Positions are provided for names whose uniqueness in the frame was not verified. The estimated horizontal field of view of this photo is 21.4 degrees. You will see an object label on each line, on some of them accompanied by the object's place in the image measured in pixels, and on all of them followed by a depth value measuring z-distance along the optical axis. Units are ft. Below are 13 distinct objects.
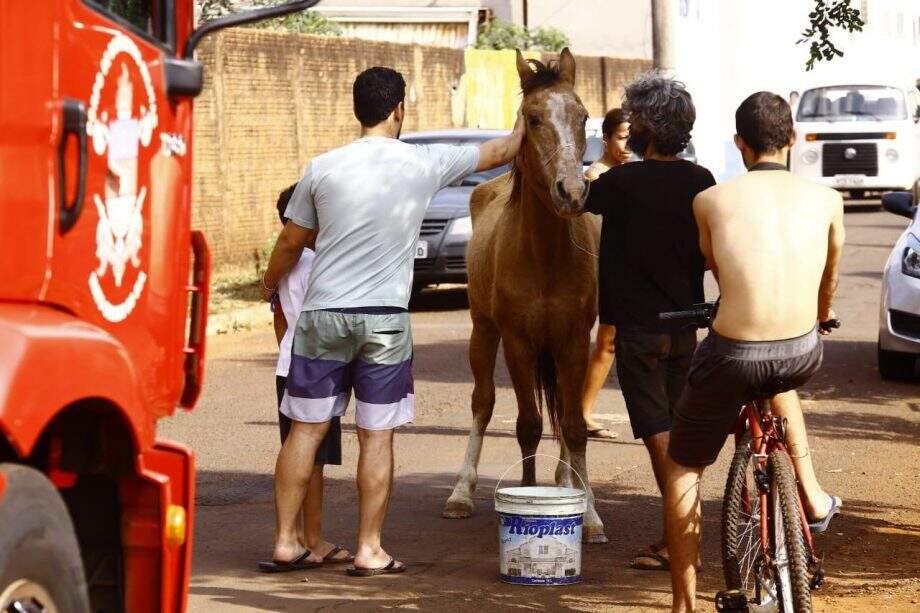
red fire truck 17.55
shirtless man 26.73
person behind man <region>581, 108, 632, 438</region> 42.74
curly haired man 33.05
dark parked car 84.72
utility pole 104.55
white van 154.62
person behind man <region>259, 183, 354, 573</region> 35.84
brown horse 36.00
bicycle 26.44
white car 59.83
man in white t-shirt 33.66
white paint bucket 33.53
